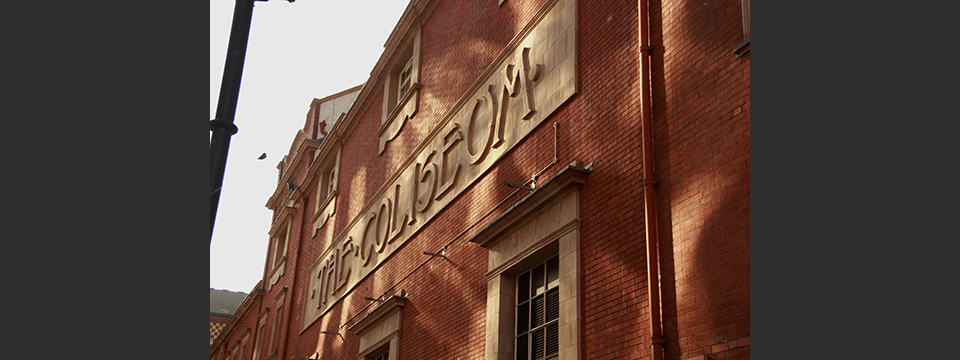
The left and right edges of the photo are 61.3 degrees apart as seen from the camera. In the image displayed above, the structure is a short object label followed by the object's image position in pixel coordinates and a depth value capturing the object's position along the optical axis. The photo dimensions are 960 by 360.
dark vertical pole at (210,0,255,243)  4.19
